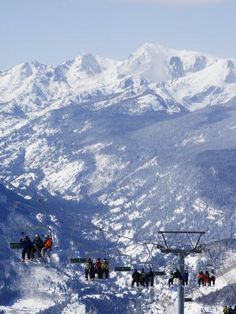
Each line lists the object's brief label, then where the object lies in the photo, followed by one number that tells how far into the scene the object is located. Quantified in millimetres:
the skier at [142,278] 116250
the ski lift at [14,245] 102581
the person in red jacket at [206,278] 121812
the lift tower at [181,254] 102875
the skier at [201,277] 121712
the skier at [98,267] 112375
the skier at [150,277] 115462
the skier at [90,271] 112375
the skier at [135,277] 116525
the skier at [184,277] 108000
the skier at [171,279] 111481
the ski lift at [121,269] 107562
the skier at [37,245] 109538
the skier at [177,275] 107875
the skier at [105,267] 110669
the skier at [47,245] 108562
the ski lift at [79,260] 105806
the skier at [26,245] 108625
